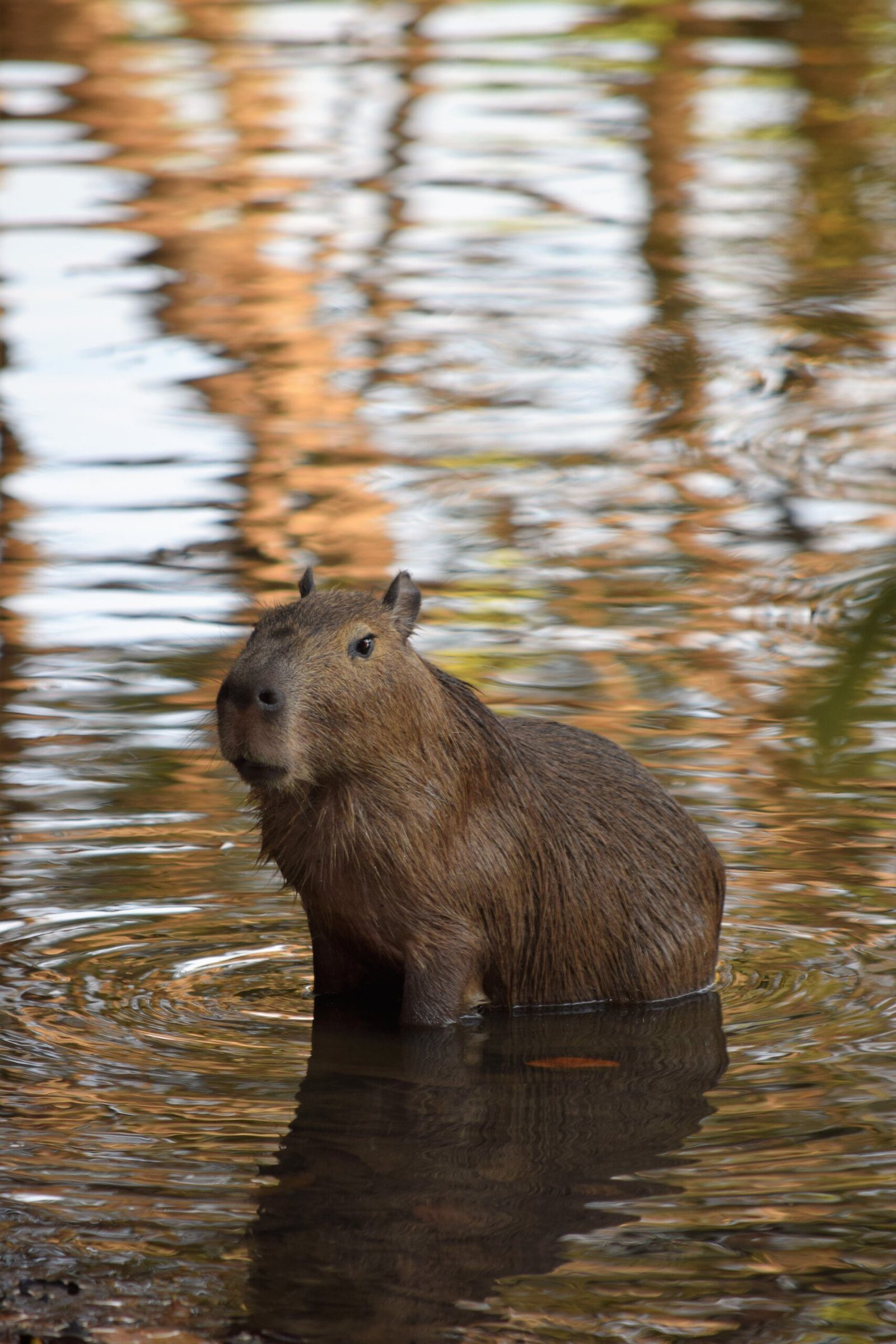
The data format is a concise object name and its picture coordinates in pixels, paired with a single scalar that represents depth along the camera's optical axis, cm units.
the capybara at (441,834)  980
